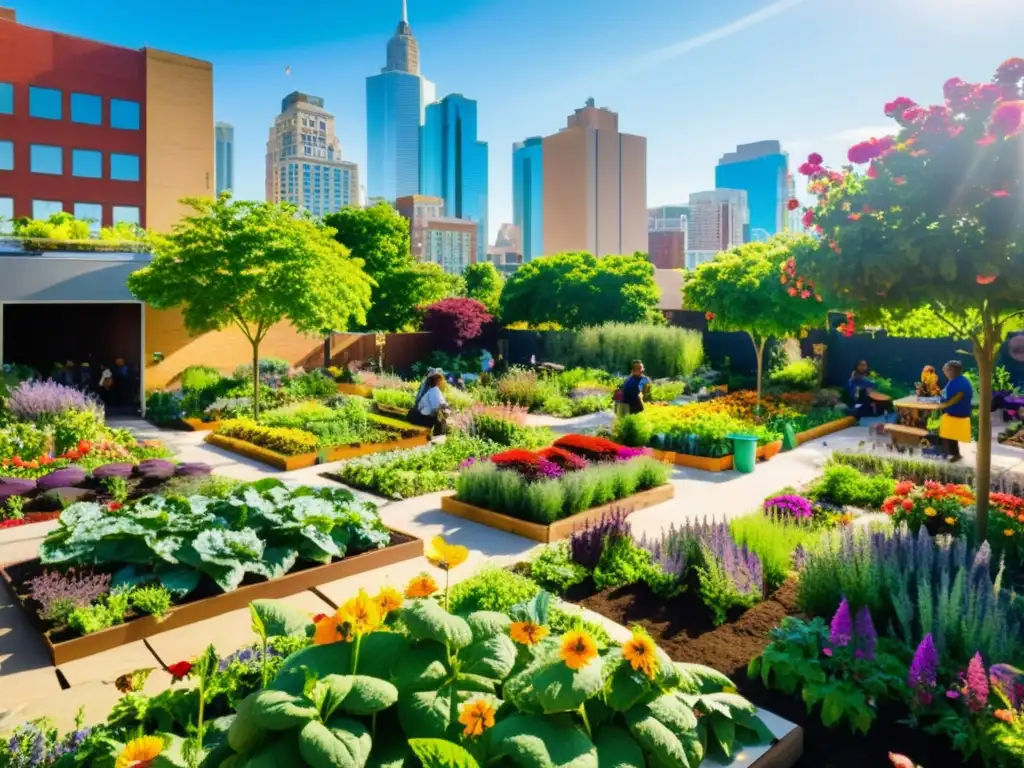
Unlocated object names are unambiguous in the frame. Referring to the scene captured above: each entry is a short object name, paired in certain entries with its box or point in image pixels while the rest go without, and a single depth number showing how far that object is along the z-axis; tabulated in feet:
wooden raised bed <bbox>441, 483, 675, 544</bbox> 25.88
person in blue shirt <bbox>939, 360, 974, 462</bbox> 35.53
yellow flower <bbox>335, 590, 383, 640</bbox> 10.38
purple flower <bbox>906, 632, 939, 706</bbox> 13.15
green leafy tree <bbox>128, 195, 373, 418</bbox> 46.55
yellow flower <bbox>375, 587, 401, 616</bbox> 11.11
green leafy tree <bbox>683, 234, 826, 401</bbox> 47.32
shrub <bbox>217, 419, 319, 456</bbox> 39.19
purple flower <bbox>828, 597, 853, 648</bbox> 14.44
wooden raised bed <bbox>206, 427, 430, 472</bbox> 37.52
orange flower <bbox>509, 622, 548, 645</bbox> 10.93
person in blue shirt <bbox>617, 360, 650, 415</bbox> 42.29
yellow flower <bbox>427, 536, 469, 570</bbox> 12.51
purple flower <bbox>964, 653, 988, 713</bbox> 12.12
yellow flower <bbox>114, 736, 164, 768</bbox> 8.65
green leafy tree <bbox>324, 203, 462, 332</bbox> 130.82
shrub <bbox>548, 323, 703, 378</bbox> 69.15
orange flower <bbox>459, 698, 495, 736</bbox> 9.40
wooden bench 39.09
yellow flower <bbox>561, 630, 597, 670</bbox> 10.06
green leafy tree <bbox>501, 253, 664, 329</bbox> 87.35
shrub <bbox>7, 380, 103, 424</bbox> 41.34
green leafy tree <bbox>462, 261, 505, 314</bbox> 187.28
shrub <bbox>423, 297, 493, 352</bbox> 79.30
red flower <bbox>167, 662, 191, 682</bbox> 11.14
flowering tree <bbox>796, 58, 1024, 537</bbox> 16.10
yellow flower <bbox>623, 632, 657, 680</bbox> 10.63
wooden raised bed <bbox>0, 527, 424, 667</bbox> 16.66
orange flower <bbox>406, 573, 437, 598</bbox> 11.54
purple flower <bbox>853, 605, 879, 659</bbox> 14.29
